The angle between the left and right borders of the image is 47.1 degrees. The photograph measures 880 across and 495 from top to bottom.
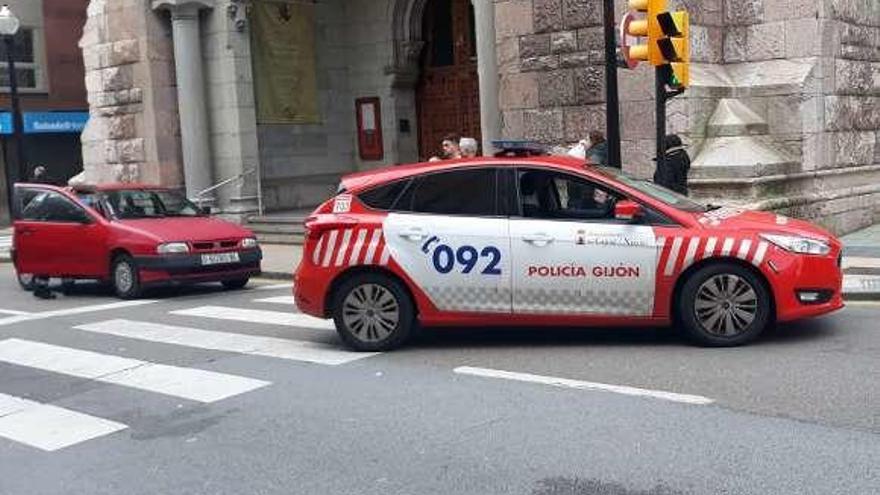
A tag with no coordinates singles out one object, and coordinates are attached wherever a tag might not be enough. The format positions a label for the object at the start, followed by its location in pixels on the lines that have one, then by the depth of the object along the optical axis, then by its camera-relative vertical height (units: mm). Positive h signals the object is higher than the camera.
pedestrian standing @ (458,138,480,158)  14414 -269
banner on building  21453 +1654
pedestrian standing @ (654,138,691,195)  12312 -569
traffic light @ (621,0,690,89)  10477 +880
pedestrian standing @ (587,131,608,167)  13742 -363
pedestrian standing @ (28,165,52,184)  23031 -554
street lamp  20812 +1926
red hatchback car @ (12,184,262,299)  13109 -1247
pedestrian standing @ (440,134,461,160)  14836 -289
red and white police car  7746 -1043
